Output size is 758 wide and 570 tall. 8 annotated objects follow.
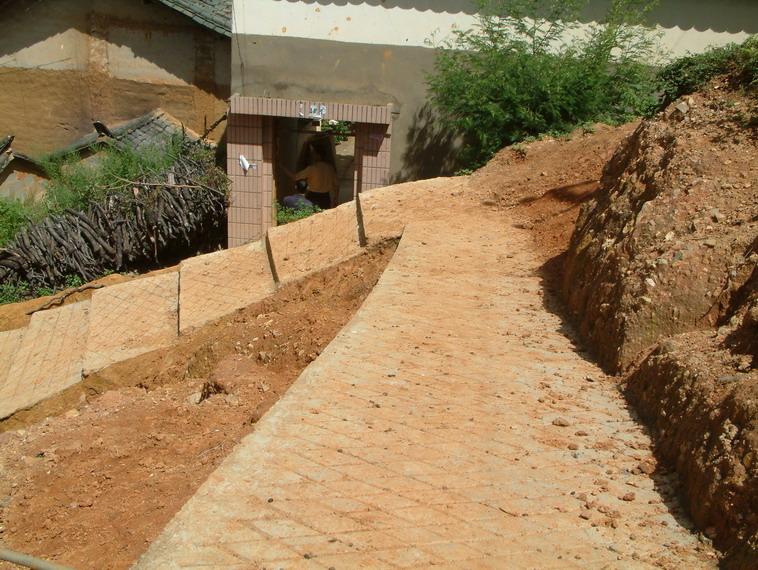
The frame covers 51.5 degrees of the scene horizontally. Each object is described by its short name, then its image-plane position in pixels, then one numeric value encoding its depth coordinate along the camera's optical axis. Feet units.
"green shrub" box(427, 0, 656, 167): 33.19
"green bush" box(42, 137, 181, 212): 37.19
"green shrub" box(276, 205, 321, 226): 40.40
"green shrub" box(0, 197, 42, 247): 36.60
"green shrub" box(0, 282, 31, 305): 35.32
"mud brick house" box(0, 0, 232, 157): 45.11
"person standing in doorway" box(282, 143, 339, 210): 43.37
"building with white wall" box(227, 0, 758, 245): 38.01
